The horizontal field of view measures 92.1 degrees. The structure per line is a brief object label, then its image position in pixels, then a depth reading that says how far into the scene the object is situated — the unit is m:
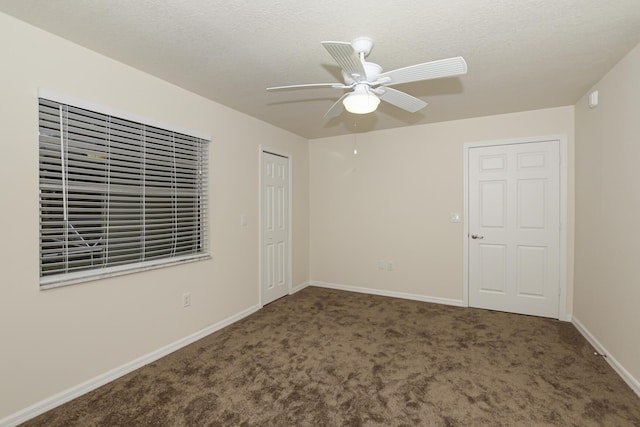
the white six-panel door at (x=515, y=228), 3.54
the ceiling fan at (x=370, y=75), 1.63
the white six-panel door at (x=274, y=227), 4.02
